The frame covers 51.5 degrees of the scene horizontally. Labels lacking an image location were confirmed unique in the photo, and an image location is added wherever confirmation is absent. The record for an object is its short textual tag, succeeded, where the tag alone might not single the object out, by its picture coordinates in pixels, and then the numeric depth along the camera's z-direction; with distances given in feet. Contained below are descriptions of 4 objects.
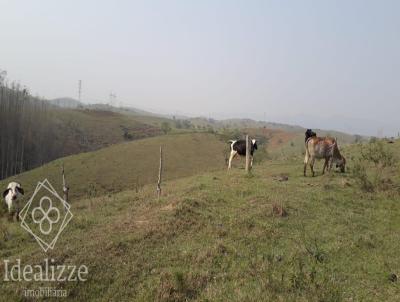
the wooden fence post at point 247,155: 59.21
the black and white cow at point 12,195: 46.50
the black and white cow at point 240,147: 72.95
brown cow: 57.82
